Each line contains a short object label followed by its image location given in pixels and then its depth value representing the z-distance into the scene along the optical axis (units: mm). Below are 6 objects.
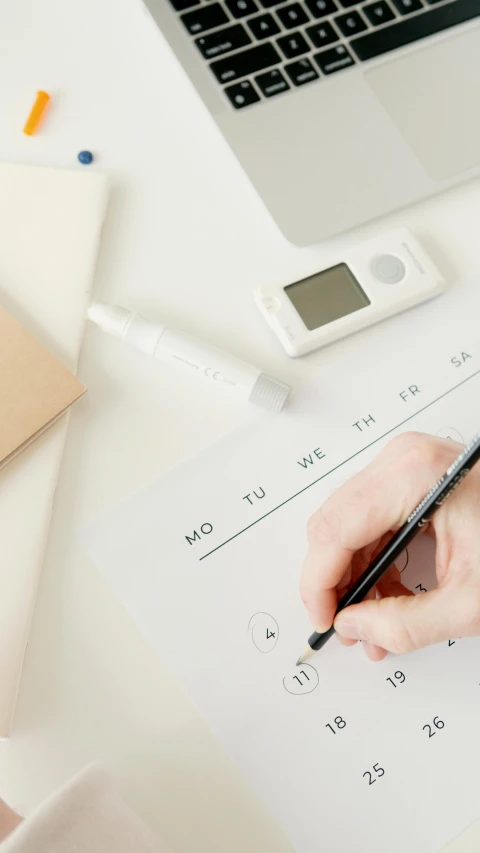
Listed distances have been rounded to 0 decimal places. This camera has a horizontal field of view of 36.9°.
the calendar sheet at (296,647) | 392
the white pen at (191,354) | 463
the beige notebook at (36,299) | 410
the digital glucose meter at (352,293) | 483
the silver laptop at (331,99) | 518
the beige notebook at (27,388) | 433
